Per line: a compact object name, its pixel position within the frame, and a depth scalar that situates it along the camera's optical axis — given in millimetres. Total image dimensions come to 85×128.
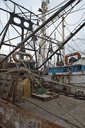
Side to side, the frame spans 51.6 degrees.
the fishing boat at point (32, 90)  2852
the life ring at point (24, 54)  7016
